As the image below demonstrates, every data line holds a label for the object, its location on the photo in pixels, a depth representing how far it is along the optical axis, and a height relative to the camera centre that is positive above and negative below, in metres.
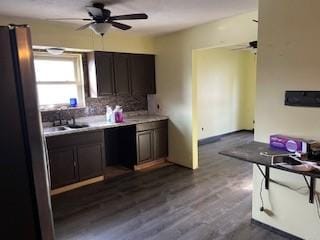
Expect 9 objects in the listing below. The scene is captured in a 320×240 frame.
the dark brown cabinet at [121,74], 3.96 +0.24
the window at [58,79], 3.78 +0.18
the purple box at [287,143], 2.10 -0.53
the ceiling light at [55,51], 3.51 +0.57
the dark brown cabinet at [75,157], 3.34 -0.96
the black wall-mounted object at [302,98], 2.07 -0.14
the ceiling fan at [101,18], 2.57 +0.73
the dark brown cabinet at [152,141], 4.23 -0.95
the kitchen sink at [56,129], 3.53 -0.56
